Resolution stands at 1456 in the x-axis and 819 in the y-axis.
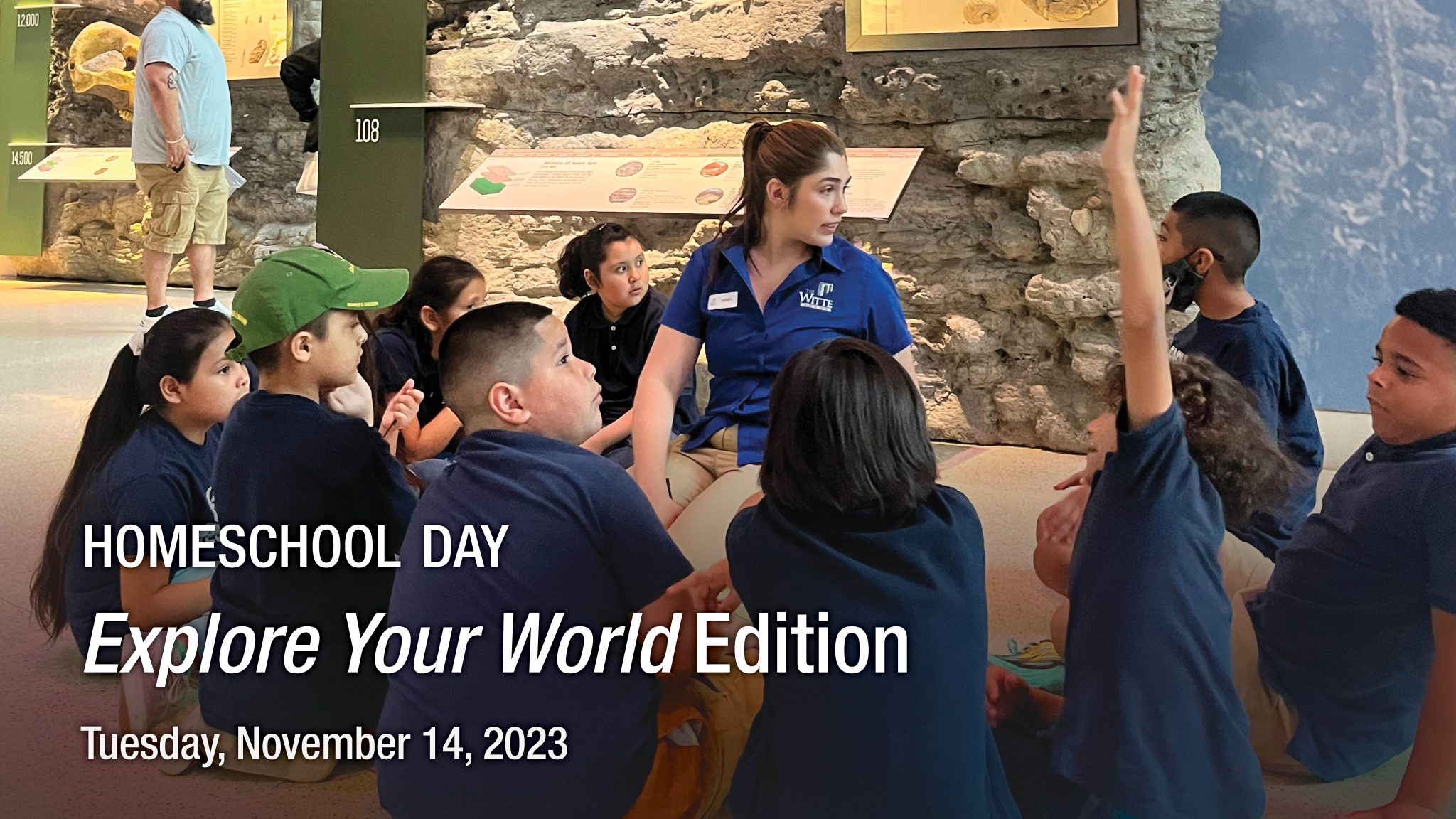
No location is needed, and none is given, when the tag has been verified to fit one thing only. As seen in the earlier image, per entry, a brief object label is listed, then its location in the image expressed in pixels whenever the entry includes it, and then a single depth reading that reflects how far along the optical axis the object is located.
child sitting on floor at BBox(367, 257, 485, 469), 2.06
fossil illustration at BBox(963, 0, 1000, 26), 3.03
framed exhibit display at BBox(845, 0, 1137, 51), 3.00
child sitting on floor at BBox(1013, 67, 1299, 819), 1.39
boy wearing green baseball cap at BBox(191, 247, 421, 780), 1.57
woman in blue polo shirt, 1.75
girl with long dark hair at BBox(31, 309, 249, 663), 1.71
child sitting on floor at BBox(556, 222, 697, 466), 2.29
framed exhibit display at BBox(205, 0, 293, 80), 5.96
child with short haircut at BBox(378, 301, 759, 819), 1.41
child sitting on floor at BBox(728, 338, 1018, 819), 1.32
